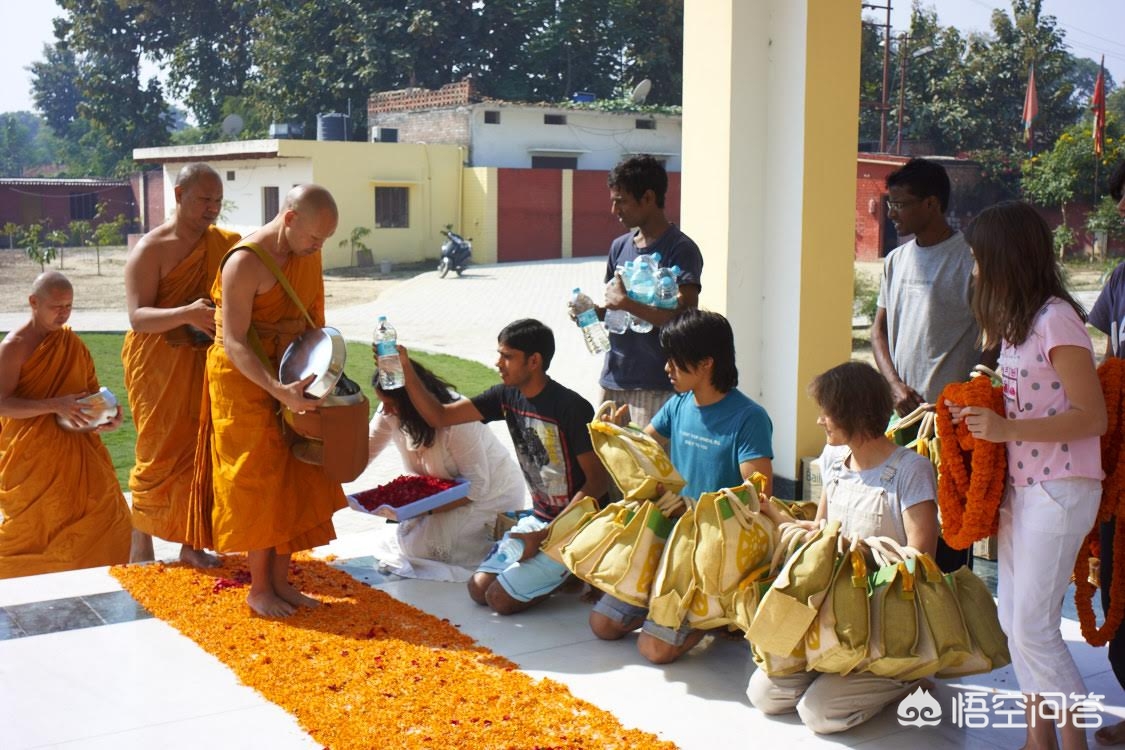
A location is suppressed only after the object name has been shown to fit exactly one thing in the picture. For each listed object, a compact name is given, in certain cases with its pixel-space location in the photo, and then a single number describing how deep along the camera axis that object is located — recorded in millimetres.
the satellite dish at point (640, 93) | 35844
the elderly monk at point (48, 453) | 5355
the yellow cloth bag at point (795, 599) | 3406
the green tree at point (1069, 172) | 25844
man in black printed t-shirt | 4672
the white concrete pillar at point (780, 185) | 5699
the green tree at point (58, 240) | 34222
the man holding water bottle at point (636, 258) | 4891
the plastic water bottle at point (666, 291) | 4824
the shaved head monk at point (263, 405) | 4488
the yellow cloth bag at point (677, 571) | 3859
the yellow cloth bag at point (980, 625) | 3473
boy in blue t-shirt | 4121
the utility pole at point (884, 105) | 32688
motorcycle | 27172
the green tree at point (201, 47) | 47719
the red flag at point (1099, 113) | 24844
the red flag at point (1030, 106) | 29984
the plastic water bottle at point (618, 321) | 5059
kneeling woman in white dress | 5297
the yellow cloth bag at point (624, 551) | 3967
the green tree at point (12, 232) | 35553
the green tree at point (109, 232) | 34500
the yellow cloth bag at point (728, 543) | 3723
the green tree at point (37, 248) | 31188
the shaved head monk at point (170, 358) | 5207
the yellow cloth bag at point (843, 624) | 3383
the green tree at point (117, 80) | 47438
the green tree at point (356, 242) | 29281
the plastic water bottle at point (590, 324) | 4957
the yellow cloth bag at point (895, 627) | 3391
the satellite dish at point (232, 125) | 38469
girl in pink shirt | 3080
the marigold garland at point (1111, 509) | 3221
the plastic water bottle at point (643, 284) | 4844
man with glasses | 4449
